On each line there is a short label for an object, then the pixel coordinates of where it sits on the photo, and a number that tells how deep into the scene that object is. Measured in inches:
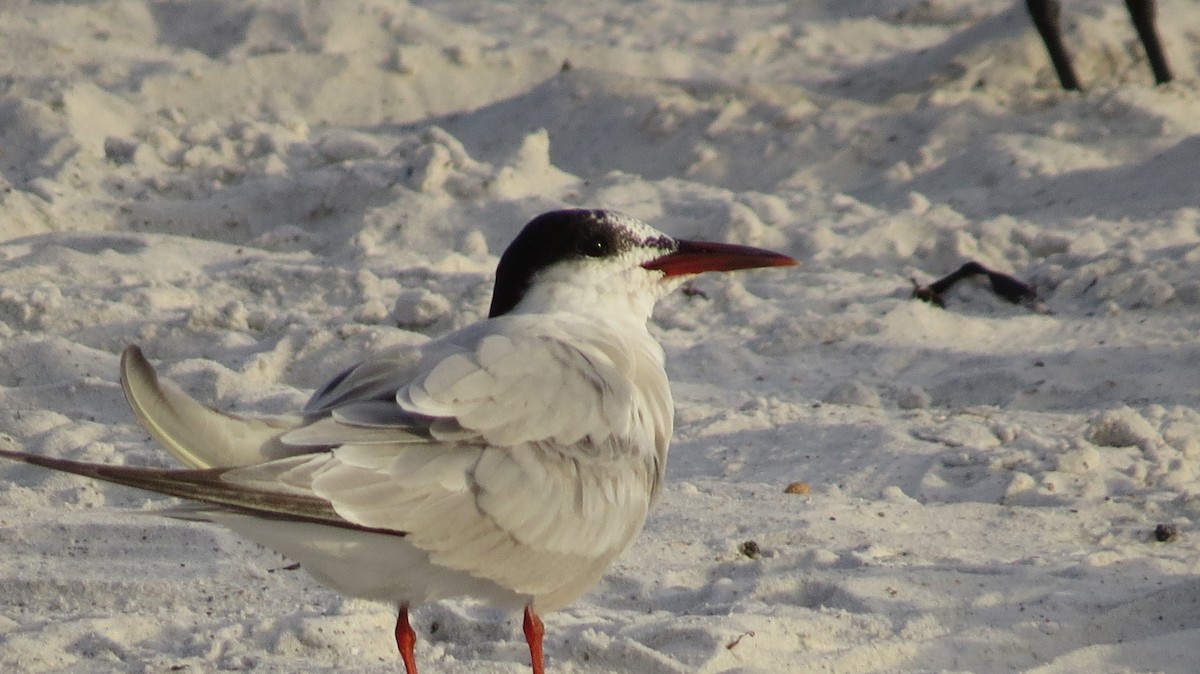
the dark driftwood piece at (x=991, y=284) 473.7
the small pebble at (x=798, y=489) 369.4
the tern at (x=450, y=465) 244.4
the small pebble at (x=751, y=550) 335.3
